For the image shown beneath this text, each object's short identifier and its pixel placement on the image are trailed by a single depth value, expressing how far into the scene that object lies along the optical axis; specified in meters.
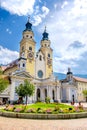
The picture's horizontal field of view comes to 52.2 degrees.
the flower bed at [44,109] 8.53
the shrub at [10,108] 9.83
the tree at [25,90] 23.52
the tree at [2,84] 19.48
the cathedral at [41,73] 32.66
